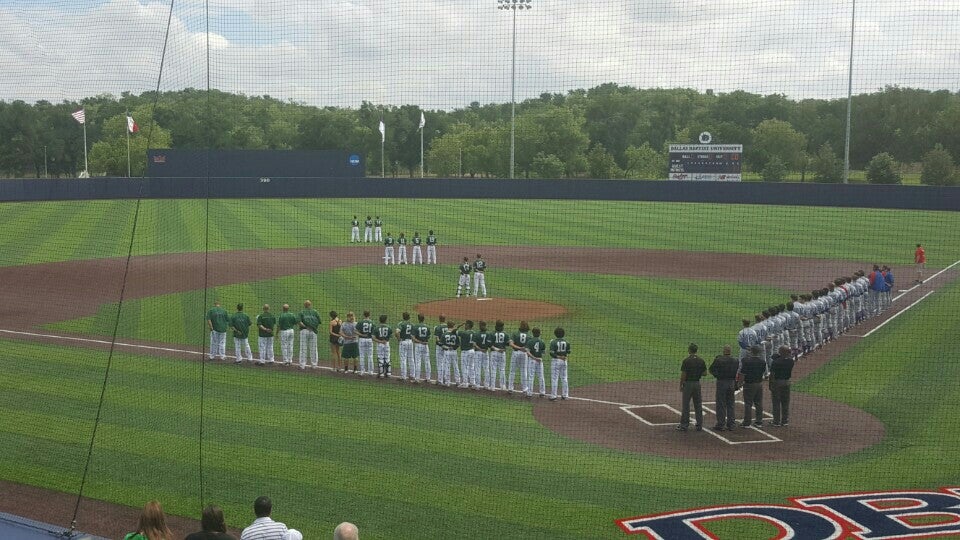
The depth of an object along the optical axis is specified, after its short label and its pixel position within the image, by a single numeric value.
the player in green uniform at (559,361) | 14.68
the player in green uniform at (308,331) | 17.19
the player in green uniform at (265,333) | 17.36
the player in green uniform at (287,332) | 17.17
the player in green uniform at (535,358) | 14.86
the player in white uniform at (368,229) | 38.02
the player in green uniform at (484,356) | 15.51
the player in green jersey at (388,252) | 31.14
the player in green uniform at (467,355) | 15.69
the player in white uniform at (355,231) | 38.75
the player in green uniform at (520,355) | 15.22
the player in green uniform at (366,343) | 16.50
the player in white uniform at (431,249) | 31.39
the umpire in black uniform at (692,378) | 13.26
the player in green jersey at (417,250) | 30.90
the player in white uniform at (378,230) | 37.35
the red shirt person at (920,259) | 28.61
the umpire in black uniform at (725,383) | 13.26
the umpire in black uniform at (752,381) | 13.50
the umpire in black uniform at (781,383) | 13.44
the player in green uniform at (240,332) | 17.47
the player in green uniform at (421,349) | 15.97
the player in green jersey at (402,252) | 31.53
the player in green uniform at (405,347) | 16.12
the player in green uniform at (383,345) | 16.23
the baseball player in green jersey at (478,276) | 24.67
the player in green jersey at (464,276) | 24.95
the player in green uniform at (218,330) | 17.83
